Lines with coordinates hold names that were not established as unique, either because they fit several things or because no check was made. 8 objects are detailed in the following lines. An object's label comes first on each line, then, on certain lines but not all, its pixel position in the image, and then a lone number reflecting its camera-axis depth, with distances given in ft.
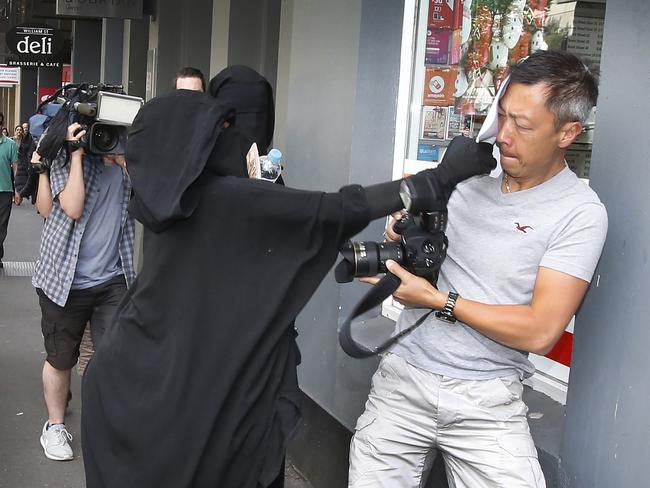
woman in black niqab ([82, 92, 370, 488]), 8.21
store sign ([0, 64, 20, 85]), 81.66
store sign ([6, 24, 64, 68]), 53.52
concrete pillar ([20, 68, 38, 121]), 99.91
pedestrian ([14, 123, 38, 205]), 17.22
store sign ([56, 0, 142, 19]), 30.81
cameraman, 15.47
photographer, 7.88
